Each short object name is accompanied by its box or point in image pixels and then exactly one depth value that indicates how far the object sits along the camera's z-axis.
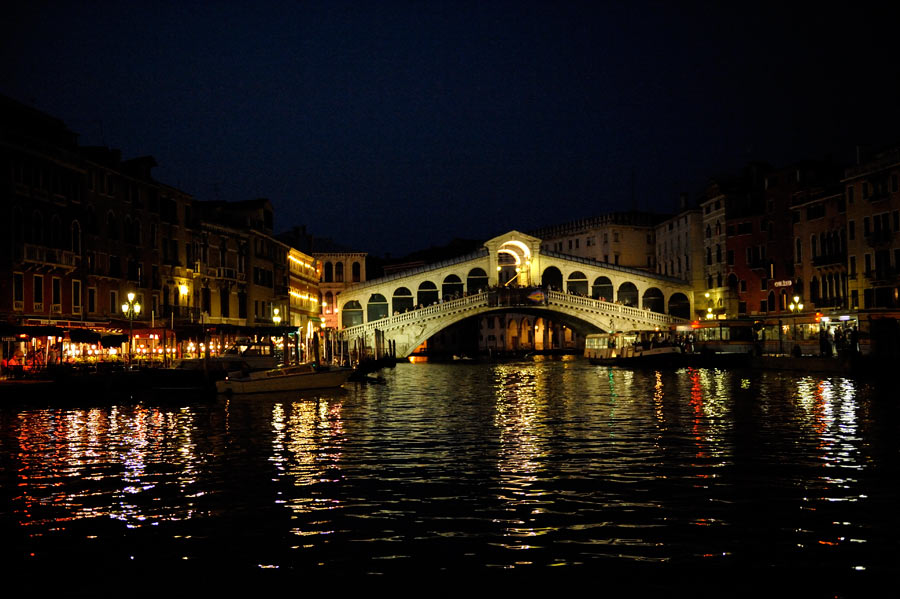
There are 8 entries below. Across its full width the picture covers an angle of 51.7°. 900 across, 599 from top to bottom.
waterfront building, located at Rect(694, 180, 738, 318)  60.81
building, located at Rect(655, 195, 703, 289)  66.51
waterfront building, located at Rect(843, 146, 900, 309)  41.38
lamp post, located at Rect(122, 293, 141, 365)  30.57
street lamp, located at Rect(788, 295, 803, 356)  46.63
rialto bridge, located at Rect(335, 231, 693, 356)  61.84
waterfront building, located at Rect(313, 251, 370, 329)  79.50
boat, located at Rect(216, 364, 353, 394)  28.83
